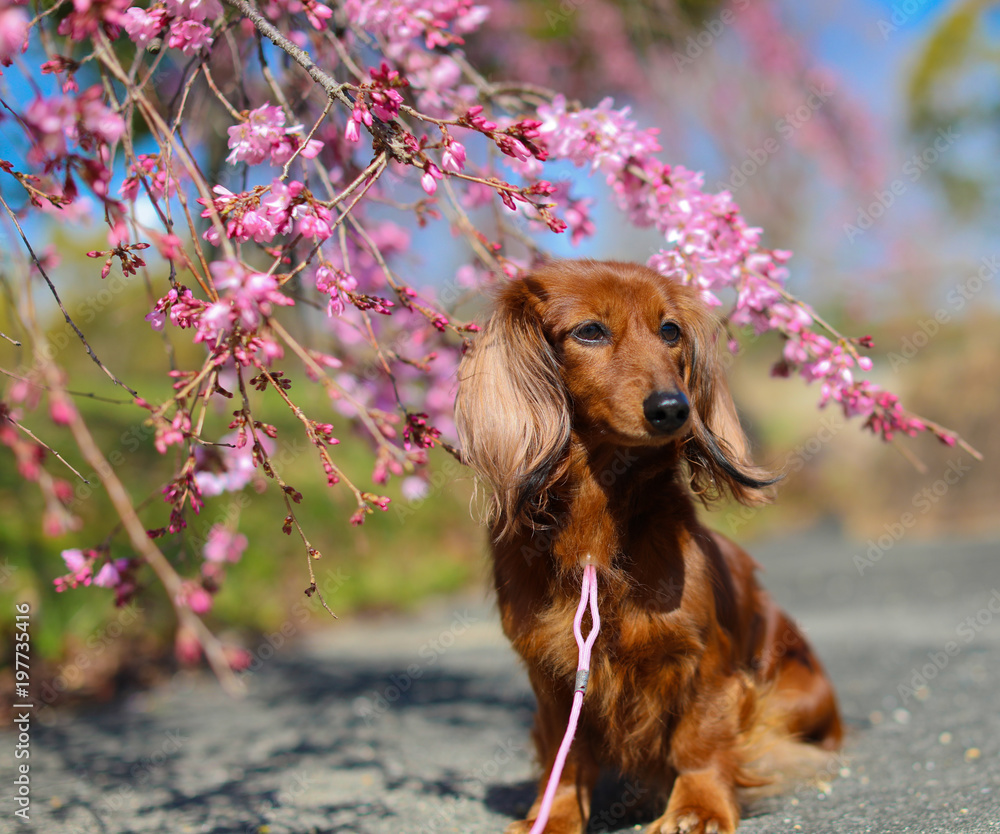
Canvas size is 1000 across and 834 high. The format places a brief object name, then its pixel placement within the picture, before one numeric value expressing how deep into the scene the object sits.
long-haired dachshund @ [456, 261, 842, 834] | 0.89
